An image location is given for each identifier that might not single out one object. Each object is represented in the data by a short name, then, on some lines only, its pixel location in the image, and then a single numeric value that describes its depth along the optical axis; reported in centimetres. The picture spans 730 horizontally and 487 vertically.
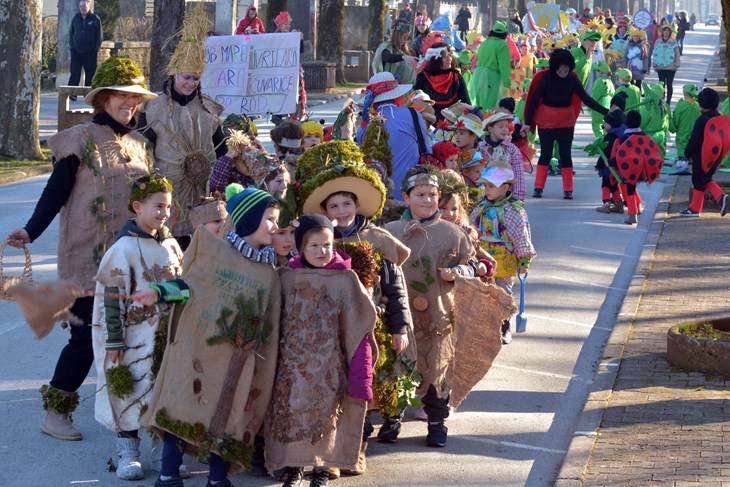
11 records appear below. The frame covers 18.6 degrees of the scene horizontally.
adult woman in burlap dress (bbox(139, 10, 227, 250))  1414
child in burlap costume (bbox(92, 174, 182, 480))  1100
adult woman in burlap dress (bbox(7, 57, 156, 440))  1199
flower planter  1469
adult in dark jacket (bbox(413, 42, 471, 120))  2347
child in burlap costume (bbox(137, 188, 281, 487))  1027
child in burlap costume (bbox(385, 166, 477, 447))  1231
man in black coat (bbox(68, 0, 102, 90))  4589
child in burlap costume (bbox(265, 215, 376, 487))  1045
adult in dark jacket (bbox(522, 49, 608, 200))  2830
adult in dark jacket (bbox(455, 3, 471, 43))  10154
